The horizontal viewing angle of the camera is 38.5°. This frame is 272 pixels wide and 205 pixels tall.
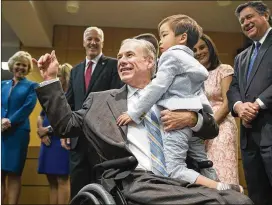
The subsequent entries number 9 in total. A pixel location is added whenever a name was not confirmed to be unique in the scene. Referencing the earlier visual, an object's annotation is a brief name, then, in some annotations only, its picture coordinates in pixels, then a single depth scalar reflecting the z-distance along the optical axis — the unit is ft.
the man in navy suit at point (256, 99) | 6.60
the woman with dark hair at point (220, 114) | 6.97
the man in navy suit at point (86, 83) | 7.61
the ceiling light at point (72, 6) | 16.01
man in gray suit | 3.81
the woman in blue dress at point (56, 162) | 10.25
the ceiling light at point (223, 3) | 15.78
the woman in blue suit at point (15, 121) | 10.11
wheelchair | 3.78
